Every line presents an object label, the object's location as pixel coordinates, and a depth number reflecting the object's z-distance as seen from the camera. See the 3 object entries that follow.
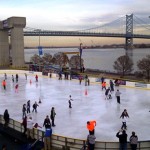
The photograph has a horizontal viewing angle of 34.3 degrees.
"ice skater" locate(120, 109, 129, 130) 10.13
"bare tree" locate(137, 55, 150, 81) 29.24
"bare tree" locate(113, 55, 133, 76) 31.35
